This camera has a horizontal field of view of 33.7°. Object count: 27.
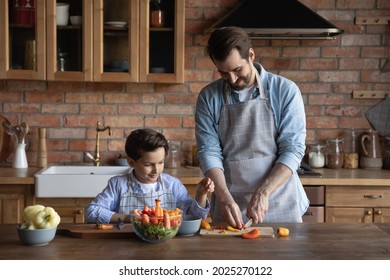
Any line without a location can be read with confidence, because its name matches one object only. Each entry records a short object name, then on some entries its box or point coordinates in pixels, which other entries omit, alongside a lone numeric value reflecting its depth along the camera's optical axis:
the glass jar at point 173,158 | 4.20
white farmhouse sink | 3.66
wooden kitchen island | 2.00
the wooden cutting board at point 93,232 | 2.26
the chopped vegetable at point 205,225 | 2.36
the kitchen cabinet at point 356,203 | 3.77
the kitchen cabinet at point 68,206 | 3.73
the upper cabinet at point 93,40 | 3.98
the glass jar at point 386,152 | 4.26
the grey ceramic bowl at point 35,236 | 2.09
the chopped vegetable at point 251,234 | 2.24
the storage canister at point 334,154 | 4.22
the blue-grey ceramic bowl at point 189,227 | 2.26
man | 2.61
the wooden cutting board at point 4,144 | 4.22
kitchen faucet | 4.22
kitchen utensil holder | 4.13
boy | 2.58
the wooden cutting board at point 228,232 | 2.27
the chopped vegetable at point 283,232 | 2.27
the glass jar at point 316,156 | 4.23
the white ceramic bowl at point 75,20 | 4.01
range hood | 3.78
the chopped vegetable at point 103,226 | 2.31
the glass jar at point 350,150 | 4.27
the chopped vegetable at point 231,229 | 2.32
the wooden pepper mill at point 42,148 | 4.20
